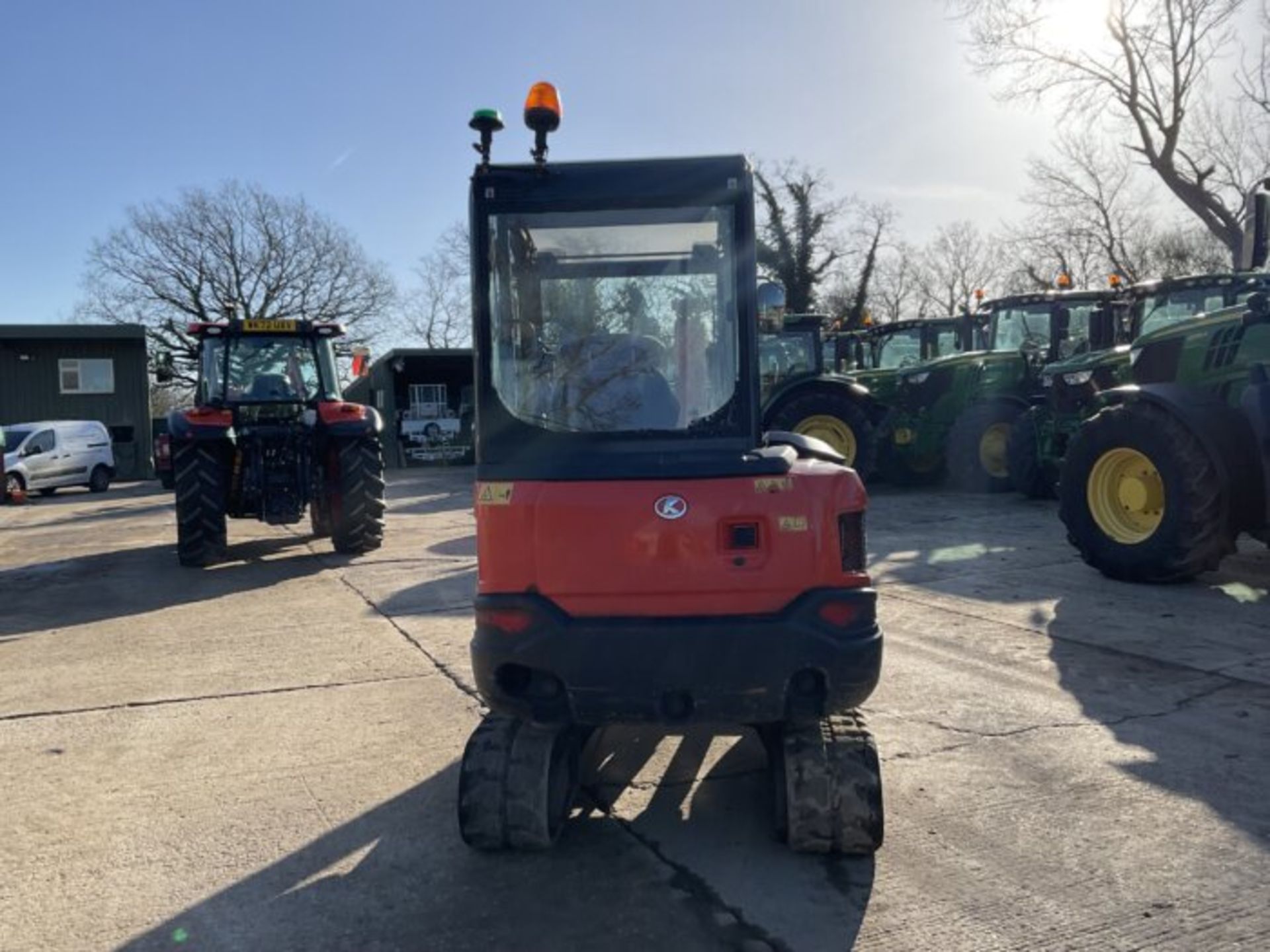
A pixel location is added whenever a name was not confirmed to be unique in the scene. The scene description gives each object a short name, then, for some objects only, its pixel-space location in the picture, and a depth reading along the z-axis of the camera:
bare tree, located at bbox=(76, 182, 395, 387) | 40.53
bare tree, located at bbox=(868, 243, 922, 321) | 54.32
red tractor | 9.84
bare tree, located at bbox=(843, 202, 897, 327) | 42.41
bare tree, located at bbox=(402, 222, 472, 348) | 53.91
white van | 22.31
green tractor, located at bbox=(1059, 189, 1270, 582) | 6.70
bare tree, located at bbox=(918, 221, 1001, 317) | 61.28
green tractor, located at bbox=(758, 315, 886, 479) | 13.35
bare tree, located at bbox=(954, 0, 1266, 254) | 25.00
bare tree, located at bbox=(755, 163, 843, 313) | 39.59
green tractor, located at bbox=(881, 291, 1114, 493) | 12.98
